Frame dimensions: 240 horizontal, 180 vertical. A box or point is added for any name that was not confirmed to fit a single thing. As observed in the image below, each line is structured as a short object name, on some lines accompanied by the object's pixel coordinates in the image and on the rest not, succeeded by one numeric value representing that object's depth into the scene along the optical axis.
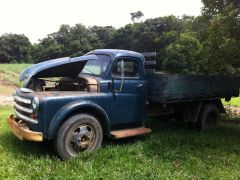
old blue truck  4.56
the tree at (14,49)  59.74
